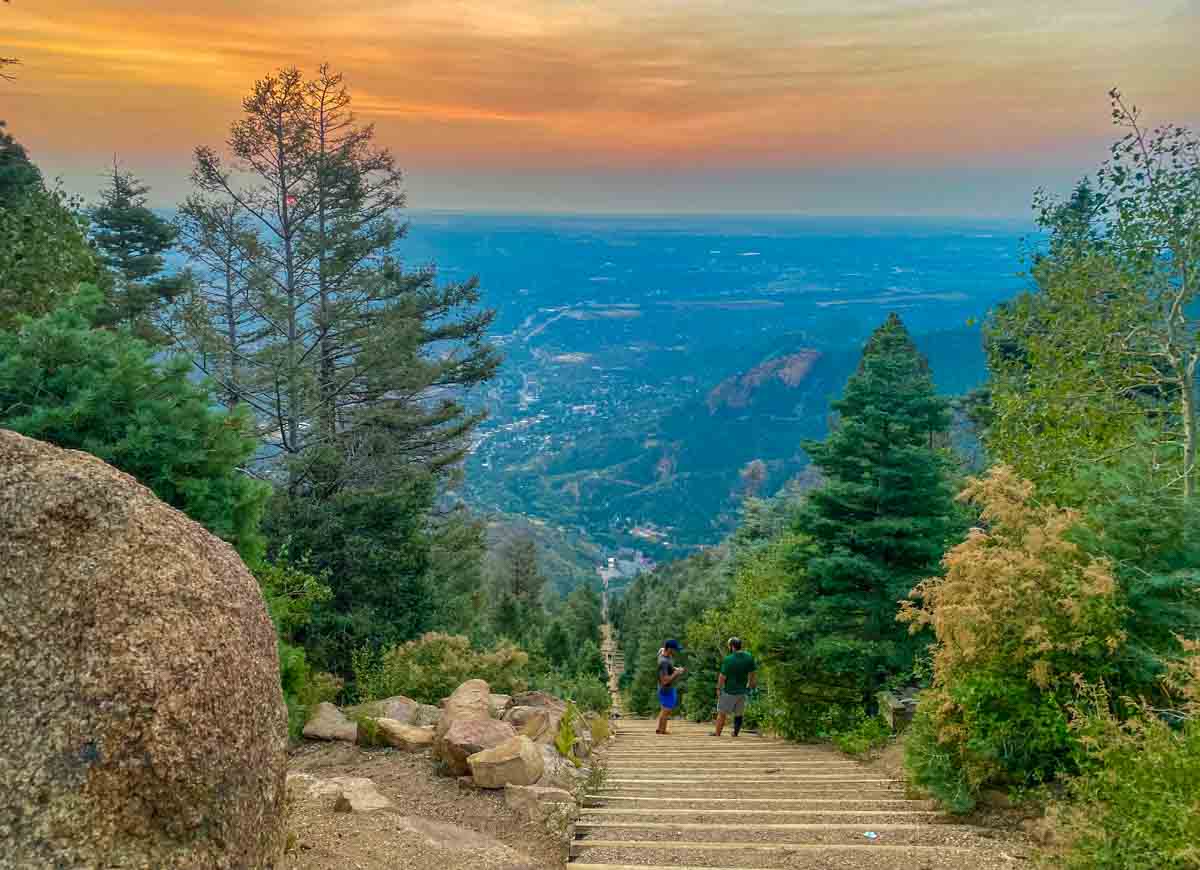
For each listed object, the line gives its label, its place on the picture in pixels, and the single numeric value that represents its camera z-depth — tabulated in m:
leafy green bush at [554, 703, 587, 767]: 8.52
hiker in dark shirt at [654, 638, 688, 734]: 12.46
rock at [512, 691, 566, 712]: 10.83
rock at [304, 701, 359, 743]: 9.02
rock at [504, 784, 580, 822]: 6.72
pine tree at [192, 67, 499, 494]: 17.23
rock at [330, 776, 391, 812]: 6.20
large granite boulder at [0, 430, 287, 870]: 3.33
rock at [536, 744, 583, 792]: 7.52
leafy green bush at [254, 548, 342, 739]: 9.22
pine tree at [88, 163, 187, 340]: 23.09
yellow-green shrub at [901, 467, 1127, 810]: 6.40
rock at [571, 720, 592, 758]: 9.34
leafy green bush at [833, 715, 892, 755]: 10.38
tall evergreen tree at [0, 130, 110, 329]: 11.15
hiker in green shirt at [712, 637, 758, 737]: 12.34
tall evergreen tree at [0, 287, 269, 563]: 7.26
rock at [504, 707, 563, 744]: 8.89
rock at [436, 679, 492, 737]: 8.52
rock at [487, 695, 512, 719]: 9.56
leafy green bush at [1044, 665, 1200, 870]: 4.50
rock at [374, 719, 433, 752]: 8.62
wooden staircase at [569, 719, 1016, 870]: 5.52
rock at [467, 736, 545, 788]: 7.35
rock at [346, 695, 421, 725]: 9.62
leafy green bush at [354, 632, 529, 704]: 11.65
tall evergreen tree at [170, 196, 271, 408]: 16.58
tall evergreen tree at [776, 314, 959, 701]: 11.76
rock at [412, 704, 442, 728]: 9.70
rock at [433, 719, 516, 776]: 7.71
